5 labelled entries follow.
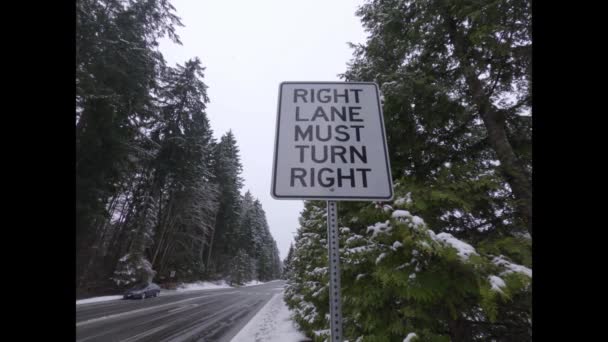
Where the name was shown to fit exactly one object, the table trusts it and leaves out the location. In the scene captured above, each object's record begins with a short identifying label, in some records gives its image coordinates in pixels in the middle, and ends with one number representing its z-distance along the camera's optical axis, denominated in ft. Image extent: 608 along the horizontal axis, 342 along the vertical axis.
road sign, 5.53
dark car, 67.96
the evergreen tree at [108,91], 49.52
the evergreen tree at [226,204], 141.59
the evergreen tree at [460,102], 13.56
